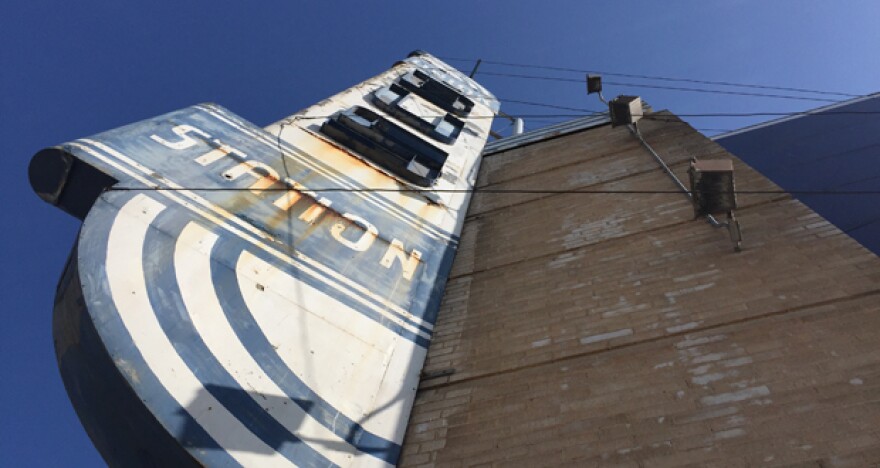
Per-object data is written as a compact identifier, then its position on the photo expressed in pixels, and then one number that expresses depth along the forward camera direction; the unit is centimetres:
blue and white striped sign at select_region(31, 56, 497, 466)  441
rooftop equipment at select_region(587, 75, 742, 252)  620
